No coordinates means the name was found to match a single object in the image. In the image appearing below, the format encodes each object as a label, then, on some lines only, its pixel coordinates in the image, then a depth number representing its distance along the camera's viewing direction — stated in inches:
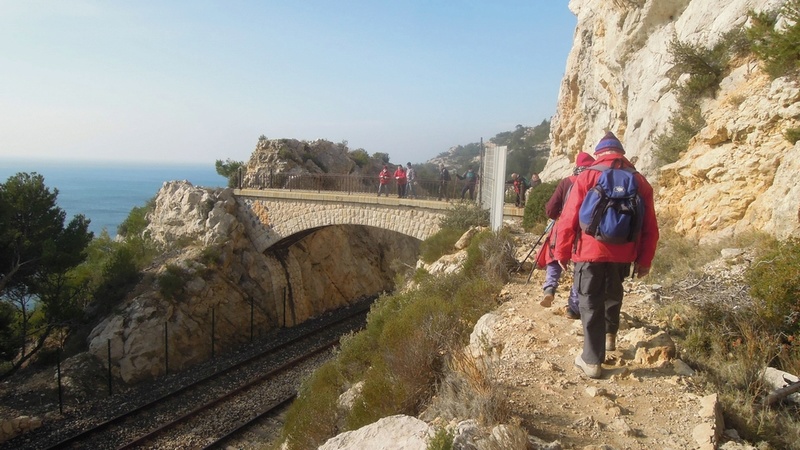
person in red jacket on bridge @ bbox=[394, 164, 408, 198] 666.8
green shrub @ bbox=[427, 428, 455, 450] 110.0
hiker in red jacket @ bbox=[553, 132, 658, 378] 140.2
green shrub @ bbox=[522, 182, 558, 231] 457.2
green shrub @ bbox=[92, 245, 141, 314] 664.4
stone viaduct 633.0
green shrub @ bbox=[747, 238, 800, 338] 163.2
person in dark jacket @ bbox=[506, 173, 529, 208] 570.3
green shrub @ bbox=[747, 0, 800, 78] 285.4
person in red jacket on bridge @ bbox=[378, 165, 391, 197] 670.0
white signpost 442.9
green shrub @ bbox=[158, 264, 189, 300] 658.8
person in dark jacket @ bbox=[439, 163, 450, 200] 634.8
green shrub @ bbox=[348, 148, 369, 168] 1149.7
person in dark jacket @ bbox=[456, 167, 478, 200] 622.8
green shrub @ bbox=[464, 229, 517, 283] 315.0
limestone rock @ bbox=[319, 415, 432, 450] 125.5
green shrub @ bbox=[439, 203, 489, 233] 545.0
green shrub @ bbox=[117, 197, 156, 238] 856.1
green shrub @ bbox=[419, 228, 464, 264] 519.8
